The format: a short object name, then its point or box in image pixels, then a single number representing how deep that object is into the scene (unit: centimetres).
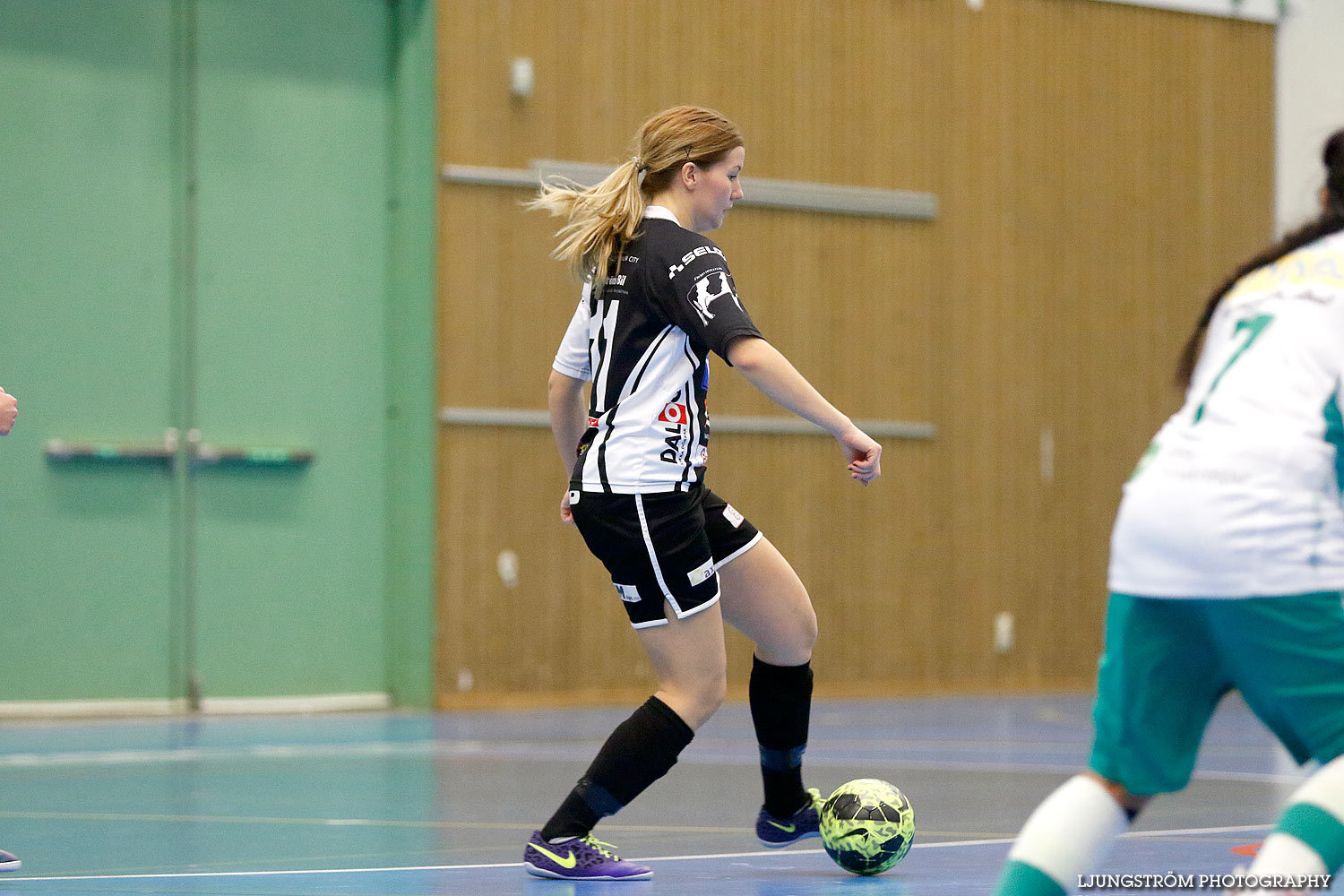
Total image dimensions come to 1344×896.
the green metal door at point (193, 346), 1898
